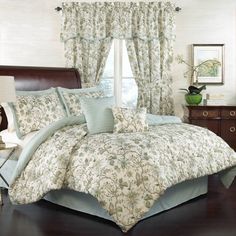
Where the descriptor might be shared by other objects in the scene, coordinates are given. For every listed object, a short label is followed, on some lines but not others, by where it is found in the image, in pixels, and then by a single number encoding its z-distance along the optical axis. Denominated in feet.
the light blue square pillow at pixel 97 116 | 12.65
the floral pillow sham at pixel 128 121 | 12.86
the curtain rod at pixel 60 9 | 20.12
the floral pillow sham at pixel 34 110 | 14.74
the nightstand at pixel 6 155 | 13.23
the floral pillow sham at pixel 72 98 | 16.79
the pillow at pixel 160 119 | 14.17
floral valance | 20.10
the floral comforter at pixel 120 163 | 10.27
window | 20.98
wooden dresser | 19.38
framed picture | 20.95
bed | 11.54
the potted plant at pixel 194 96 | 19.85
